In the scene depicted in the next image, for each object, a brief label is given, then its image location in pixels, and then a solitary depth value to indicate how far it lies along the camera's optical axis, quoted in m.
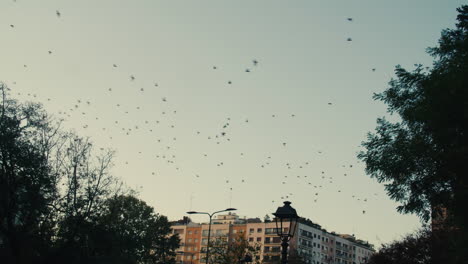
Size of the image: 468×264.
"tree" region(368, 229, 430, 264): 35.09
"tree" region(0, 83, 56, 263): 29.55
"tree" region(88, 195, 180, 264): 37.91
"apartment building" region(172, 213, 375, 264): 129.12
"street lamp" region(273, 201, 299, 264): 13.54
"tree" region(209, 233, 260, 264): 70.56
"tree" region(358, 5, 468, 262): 15.18
